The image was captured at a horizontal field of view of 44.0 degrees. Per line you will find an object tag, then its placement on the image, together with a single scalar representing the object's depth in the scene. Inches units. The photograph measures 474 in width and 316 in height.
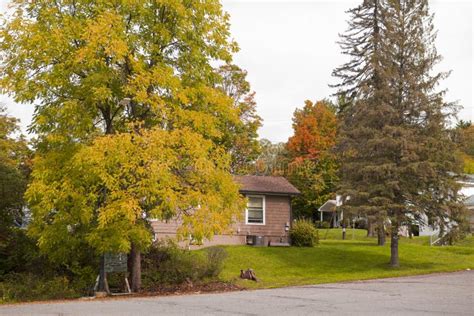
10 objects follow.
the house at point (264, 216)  1208.2
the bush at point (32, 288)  657.6
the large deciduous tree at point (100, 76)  647.8
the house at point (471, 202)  1608.9
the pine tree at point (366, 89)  954.1
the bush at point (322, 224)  2014.0
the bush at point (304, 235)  1170.0
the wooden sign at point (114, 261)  683.4
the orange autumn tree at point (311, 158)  1940.2
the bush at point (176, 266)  751.1
